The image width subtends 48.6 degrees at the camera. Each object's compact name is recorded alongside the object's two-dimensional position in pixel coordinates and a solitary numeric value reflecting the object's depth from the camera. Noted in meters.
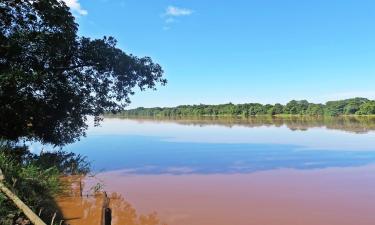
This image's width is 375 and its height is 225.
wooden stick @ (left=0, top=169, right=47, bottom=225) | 5.22
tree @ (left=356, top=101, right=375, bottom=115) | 81.94
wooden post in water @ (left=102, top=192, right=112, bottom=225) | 5.86
